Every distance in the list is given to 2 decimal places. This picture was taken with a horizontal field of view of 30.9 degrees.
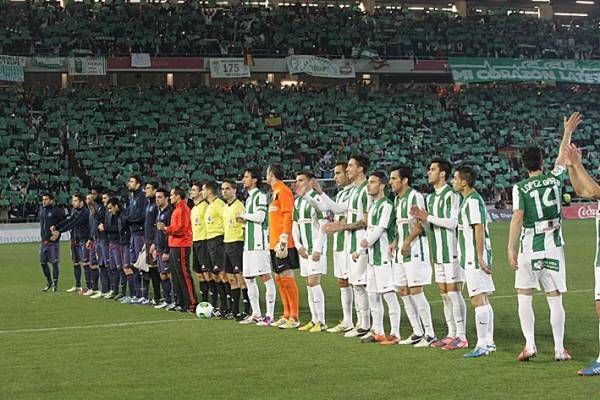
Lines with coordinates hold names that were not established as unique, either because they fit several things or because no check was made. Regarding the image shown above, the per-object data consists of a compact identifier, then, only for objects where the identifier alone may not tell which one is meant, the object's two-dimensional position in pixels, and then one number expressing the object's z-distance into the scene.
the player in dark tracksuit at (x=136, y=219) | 21.30
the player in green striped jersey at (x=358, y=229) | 15.19
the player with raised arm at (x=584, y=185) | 11.23
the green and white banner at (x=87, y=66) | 47.50
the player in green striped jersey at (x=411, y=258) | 14.13
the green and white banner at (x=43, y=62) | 46.88
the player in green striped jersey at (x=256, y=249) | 17.12
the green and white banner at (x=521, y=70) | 55.84
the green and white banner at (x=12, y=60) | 45.56
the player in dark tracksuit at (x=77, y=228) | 23.53
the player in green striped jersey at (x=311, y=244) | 16.16
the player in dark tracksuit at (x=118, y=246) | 21.81
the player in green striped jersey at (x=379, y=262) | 14.52
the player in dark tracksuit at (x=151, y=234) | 20.67
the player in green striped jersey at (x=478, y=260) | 13.07
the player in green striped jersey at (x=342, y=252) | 15.93
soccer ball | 18.33
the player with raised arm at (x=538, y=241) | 12.15
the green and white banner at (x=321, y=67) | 52.00
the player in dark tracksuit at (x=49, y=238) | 23.91
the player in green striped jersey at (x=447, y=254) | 13.75
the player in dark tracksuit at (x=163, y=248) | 20.22
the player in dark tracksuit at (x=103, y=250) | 22.66
